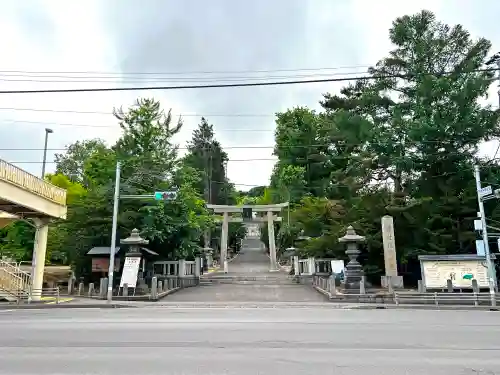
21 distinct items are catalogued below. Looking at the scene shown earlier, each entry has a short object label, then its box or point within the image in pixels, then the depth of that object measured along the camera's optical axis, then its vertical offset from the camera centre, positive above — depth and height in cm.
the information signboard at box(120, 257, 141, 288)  2416 +18
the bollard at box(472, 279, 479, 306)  2131 -63
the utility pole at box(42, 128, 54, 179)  3857 +1221
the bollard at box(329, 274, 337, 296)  2282 -68
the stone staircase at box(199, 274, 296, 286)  3344 -48
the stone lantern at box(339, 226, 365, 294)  2394 +48
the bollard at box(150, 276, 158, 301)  2292 -83
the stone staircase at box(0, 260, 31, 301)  2148 -44
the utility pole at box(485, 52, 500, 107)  1944 +968
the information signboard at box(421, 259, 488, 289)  2266 -4
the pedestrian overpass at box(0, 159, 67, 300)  1988 +334
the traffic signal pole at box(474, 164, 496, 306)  1969 +94
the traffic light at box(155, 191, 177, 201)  2123 +382
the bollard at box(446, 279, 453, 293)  2216 -65
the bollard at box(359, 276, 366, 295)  2183 -72
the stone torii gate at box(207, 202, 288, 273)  4981 +699
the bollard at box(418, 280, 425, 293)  2286 -67
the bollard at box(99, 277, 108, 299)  2362 -74
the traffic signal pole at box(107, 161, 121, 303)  2196 +223
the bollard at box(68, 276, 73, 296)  2572 -74
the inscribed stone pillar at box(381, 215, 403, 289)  2584 +119
